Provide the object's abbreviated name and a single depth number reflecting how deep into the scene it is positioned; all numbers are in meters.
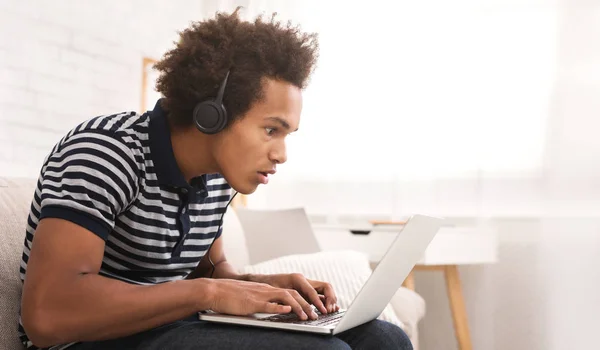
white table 2.29
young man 0.84
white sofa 1.02
